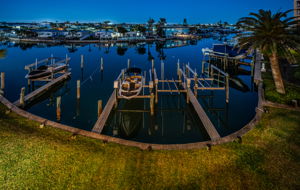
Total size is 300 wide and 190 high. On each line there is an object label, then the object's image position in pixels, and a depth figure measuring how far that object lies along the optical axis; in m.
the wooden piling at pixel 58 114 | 18.38
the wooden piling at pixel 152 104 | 19.49
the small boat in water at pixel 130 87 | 19.97
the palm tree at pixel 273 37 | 18.45
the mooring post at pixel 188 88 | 21.51
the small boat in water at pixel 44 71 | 27.83
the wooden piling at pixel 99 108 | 17.45
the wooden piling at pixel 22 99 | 19.17
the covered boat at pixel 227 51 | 42.60
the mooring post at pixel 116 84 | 20.19
